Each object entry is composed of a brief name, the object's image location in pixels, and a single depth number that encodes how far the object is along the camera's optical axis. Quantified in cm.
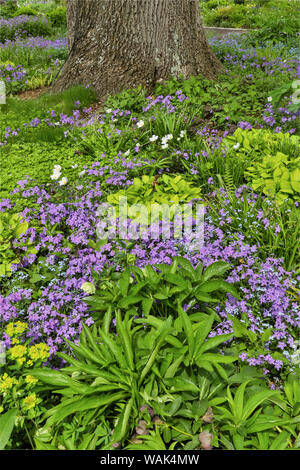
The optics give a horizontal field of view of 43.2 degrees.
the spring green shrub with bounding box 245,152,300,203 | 319
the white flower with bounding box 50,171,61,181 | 365
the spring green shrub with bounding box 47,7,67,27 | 1337
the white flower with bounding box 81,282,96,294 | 246
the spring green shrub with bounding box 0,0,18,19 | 1455
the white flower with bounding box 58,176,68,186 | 359
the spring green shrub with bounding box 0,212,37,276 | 300
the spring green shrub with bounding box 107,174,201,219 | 331
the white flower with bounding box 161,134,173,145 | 397
